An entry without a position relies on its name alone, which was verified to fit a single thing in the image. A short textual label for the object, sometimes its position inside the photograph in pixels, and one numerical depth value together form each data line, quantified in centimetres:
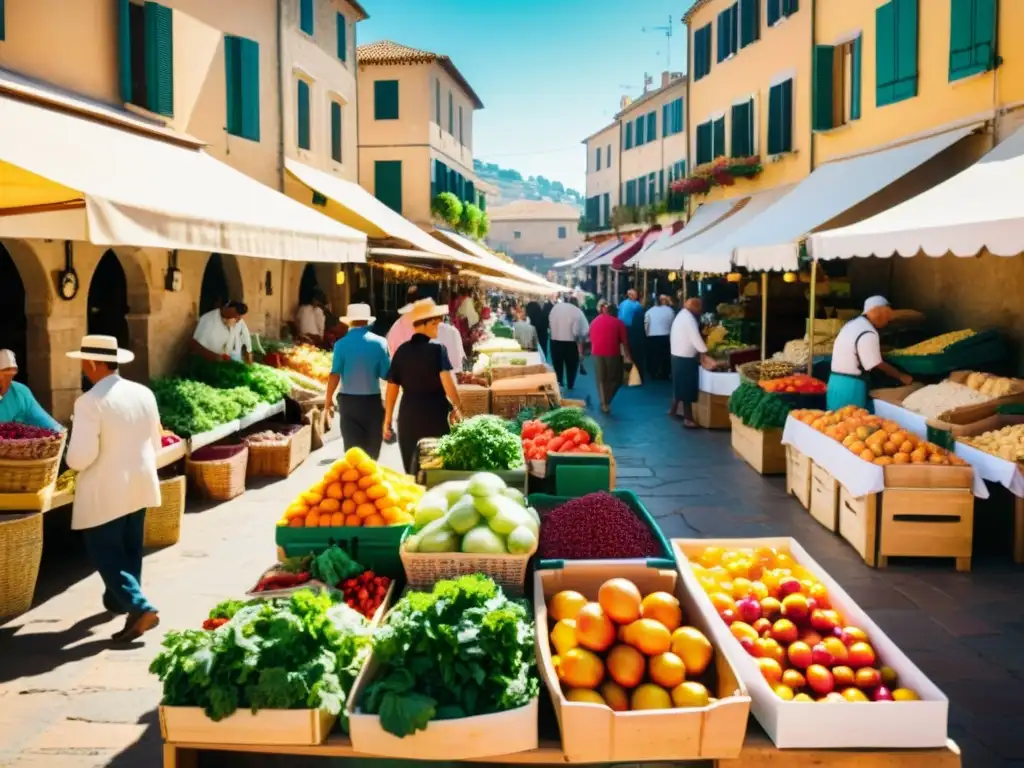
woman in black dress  723
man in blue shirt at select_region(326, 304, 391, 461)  781
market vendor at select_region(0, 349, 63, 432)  630
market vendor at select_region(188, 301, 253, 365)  1098
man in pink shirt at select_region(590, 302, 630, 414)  1457
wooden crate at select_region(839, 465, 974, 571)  702
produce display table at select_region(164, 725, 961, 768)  321
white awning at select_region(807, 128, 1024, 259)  667
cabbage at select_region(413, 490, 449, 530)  469
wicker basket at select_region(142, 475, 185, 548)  750
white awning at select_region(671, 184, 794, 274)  1292
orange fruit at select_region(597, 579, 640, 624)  367
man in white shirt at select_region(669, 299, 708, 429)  1318
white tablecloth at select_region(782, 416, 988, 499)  704
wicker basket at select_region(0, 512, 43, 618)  583
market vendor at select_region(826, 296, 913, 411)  911
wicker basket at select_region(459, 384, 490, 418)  953
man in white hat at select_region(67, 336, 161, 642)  536
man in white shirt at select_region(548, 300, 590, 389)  1723
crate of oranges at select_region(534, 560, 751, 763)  319
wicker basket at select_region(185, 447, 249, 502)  902
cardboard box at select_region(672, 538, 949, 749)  322
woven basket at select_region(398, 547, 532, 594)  421
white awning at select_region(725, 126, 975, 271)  1095
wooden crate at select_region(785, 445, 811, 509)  888
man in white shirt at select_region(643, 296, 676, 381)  1842
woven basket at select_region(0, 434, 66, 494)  598
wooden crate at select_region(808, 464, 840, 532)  803
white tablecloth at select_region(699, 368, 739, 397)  1309
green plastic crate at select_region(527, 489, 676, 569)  420
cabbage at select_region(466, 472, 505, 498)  453
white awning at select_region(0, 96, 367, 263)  551
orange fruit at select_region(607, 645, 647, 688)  345
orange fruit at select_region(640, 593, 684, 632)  376
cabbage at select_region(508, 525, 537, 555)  424
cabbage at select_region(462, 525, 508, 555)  422
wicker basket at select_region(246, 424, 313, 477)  1028
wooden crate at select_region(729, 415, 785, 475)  1038
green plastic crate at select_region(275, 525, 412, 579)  471
